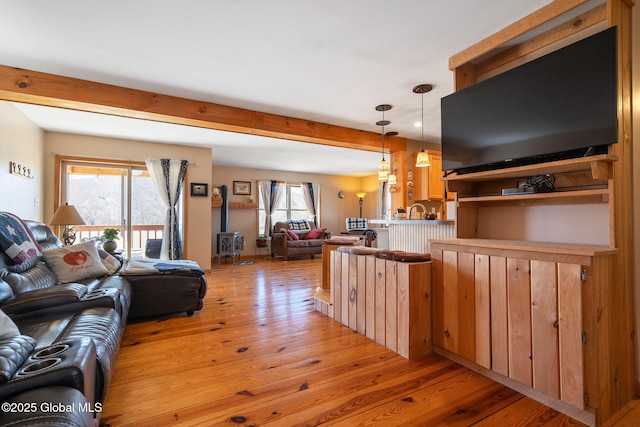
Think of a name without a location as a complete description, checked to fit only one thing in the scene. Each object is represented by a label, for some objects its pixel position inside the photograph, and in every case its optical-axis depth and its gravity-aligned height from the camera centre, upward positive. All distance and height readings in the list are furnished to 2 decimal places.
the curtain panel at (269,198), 8.19 +0.51
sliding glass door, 4.99 +0.30
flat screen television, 1.57 +0.64
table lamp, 3.64 +0.01
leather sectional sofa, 0.90 -0.55
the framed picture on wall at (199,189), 5.58 +0.52
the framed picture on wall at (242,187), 7.84 +0.78
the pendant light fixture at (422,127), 3.06 +1.29
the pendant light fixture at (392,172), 4.35 +0.74
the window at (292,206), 8.66 +0.31
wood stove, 6.67 -0.61
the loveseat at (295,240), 7.36 -0.59
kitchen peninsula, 3.01 -0.18
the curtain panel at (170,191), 5.30 +0.47
